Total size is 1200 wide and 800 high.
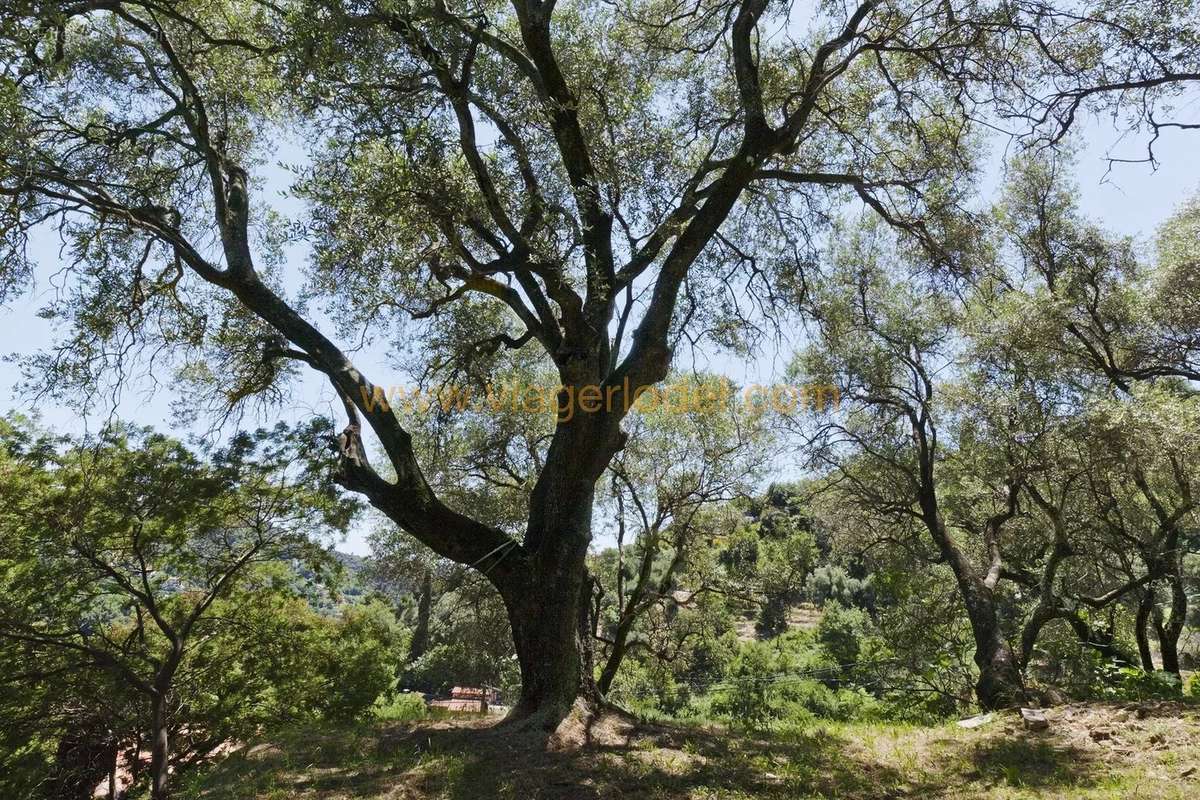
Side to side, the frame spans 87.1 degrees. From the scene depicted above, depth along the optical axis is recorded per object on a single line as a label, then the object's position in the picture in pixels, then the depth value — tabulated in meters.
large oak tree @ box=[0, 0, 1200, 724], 5.46
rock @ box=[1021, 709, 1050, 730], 5.33
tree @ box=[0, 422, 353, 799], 7.62
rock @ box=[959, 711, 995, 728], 5.97
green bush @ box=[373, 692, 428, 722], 12.96
